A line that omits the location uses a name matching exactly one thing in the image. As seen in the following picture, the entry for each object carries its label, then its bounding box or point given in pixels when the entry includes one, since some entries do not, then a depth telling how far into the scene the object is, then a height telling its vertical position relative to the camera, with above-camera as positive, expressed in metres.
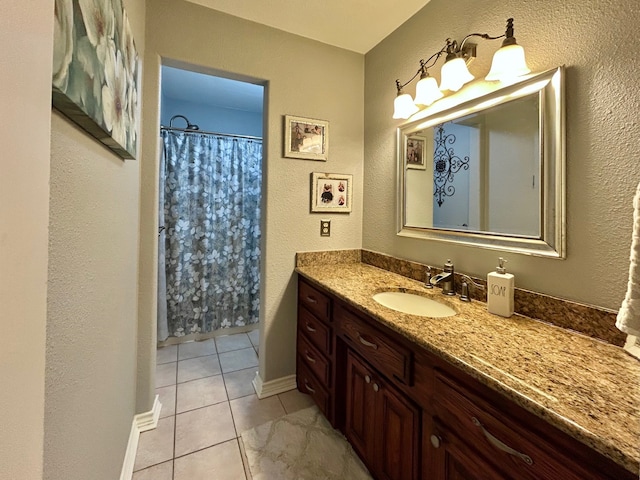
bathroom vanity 0.57 -0.39
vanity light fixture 1.07 +0.78
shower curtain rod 2.48 +0.99
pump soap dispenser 1.10 -0.20
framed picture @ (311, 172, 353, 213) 1.97 +0.35
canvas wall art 0.54 +0.41
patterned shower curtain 2.54 +0.07
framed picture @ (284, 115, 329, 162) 1.87 +0.70
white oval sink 1.33 -0.30
